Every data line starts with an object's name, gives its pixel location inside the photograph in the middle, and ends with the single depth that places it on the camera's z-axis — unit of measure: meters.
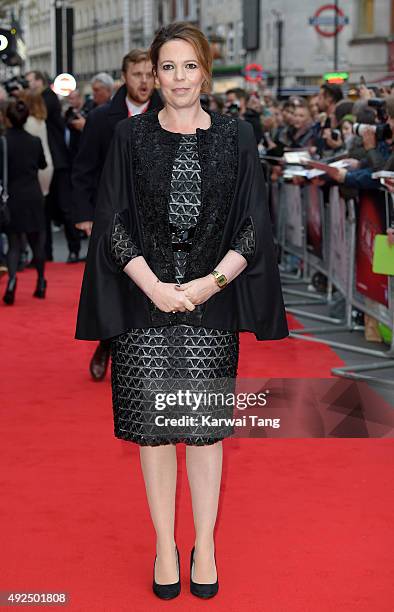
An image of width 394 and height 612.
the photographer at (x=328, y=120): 12.86
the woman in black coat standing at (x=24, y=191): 12.68
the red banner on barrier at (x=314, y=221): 12.22
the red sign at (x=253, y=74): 62.14
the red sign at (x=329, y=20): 75.08
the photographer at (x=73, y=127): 15.77
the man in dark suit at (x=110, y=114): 7.31
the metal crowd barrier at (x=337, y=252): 9.04
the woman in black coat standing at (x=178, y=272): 4.21
